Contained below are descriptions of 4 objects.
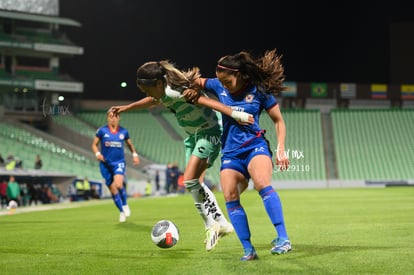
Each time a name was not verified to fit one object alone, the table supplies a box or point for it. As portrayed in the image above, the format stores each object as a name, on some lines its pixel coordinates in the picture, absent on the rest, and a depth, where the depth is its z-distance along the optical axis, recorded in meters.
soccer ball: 8.29
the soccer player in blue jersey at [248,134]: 7.22
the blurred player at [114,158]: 15.00
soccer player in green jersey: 7.99
